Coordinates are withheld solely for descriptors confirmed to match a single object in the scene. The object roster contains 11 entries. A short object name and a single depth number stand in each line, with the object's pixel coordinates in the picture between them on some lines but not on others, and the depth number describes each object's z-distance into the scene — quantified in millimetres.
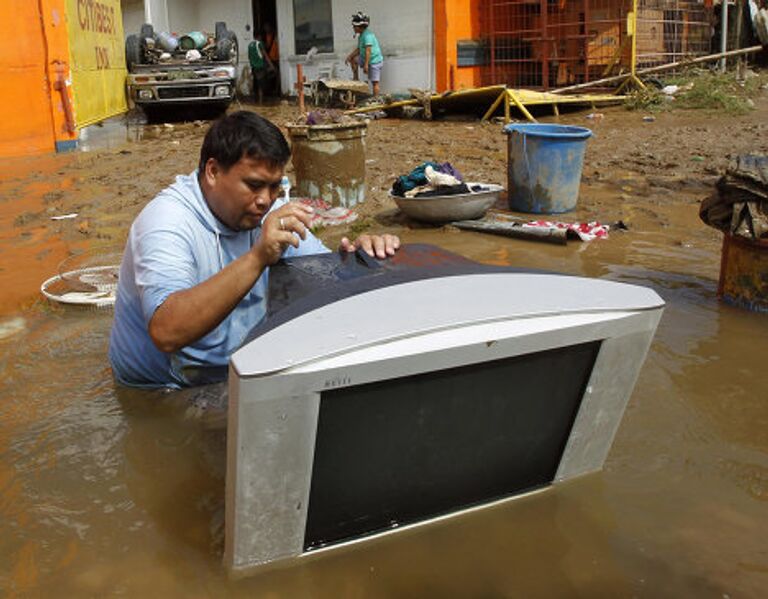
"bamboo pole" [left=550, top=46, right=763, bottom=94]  13242
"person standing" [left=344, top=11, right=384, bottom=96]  14422
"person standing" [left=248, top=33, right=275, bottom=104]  18031
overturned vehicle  14102
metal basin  6156
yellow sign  12188
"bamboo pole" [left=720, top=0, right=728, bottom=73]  14602
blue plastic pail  6637
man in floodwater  2230
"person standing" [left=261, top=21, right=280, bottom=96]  18906
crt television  1576
